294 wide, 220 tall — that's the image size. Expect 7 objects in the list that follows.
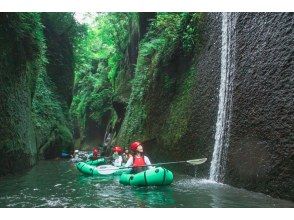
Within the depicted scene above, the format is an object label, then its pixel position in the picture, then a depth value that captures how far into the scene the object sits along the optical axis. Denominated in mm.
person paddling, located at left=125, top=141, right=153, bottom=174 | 9414
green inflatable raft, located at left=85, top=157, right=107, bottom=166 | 16422
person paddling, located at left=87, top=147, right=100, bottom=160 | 18672
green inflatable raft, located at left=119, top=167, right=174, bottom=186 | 8438
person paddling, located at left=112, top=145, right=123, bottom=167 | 13462
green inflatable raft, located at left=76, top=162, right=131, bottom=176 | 12438
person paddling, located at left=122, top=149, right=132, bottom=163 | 14266
